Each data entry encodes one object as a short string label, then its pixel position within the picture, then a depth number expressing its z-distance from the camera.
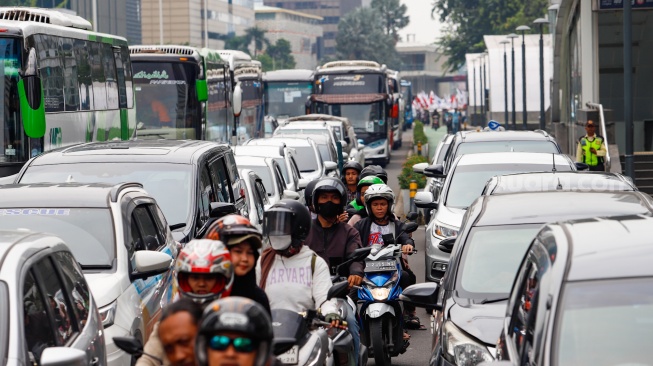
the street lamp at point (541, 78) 47.15
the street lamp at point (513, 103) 64.69
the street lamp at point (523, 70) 53.06
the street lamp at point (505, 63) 70.44
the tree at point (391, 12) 196.35
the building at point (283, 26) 182.75
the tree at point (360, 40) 167.38
